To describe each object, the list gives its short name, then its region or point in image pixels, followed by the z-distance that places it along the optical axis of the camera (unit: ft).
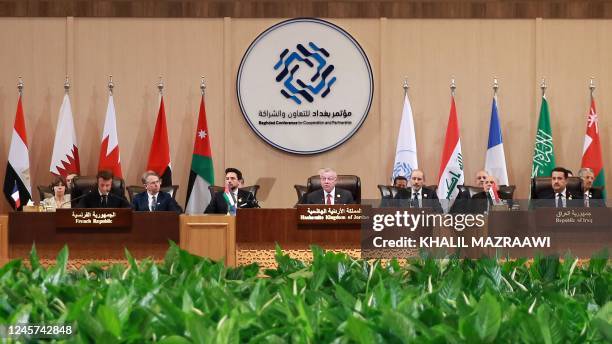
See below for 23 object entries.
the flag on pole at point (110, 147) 67.05
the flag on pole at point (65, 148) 67.15
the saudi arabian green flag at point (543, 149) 67.51
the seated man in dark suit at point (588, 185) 57.98
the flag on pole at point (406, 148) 67.56
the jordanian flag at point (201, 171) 67.31
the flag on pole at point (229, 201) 53.24
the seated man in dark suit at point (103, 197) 51.49
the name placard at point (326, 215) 42.86
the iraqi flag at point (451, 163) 66.64
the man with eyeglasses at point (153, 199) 53.88
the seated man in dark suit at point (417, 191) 58.03
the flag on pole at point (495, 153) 67.41
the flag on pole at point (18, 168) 66.64
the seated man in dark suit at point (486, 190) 54.75
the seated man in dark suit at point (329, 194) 52.80
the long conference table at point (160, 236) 42.55
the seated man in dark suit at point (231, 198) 53.98
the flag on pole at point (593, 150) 67.56
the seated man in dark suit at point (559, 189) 54.13
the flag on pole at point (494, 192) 55.00
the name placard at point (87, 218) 42.60
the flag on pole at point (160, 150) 67.48
